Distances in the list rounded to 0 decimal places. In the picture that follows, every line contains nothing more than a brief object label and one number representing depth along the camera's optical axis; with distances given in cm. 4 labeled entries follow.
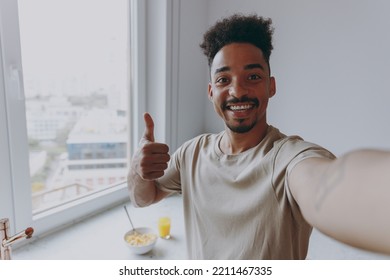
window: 100
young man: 53
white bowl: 105
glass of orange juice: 119
